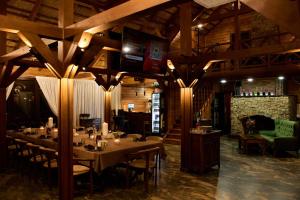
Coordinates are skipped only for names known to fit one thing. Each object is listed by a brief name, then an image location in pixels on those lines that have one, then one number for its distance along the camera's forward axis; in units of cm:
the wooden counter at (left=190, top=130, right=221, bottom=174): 590
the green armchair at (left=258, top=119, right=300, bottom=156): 810
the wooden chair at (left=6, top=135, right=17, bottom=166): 684
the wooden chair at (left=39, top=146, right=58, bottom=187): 461
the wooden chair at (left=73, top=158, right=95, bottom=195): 427
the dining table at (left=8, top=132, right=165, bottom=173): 436
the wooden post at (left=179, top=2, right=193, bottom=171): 612
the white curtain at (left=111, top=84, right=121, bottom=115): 1291
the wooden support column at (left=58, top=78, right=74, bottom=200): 391
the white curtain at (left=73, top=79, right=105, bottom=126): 1115
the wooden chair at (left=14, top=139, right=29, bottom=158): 585
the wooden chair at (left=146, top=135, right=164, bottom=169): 589
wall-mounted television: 478
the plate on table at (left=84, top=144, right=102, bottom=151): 458
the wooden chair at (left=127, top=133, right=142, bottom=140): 599
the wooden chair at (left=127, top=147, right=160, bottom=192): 465
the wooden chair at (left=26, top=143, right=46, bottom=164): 507
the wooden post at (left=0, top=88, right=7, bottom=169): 618
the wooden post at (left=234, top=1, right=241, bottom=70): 860
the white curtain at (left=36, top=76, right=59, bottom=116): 977
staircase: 1039
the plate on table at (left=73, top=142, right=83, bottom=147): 498
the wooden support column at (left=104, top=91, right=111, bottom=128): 966
